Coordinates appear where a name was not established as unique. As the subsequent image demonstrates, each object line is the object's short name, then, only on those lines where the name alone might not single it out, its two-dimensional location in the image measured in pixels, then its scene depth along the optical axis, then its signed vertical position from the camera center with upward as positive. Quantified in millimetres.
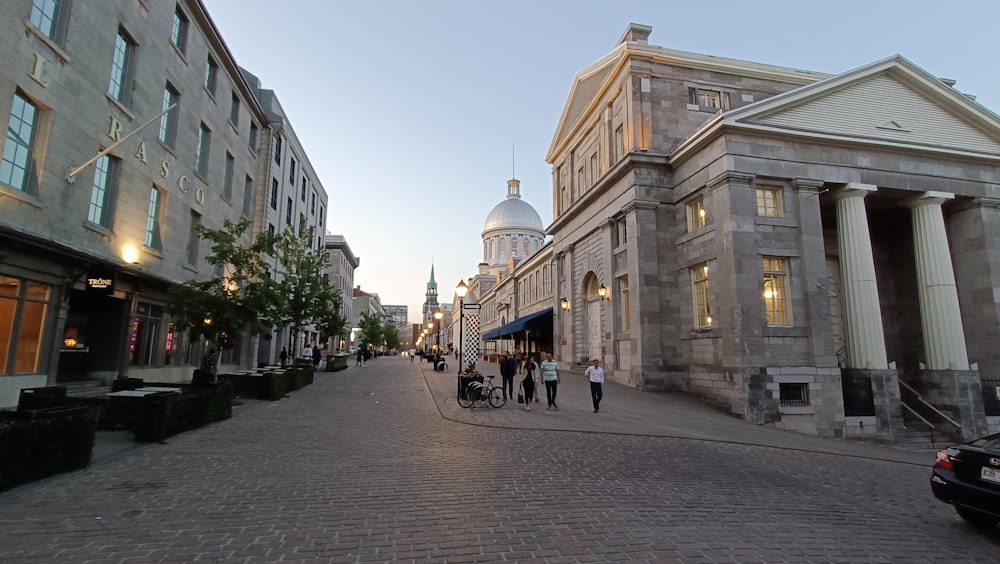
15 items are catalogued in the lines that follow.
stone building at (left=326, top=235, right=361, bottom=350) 63531 +11883
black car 5758 -1507
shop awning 34344 +2401
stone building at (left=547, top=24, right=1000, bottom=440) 17844 +4930
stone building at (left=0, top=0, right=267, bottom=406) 11062 +5062
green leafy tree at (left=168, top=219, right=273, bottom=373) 13656 +1582
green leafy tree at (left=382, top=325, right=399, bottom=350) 90894 +3496
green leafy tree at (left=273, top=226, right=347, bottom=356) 22844 +3355
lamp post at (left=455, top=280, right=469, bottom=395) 17527 +2631
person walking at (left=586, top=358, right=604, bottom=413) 15141 -776
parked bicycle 15078 -1238
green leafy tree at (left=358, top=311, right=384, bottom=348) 69250 +3840
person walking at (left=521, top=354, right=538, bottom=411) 15451 -859
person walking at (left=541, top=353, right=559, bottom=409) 15828 -685
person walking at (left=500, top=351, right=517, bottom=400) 16828 -465
